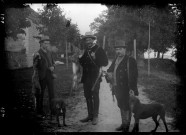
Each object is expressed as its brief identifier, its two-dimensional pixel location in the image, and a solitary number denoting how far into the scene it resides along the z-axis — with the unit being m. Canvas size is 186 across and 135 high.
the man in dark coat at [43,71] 6.71
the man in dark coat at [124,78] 6.29
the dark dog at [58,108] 6.45
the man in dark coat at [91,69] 6.59
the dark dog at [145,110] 6.06
